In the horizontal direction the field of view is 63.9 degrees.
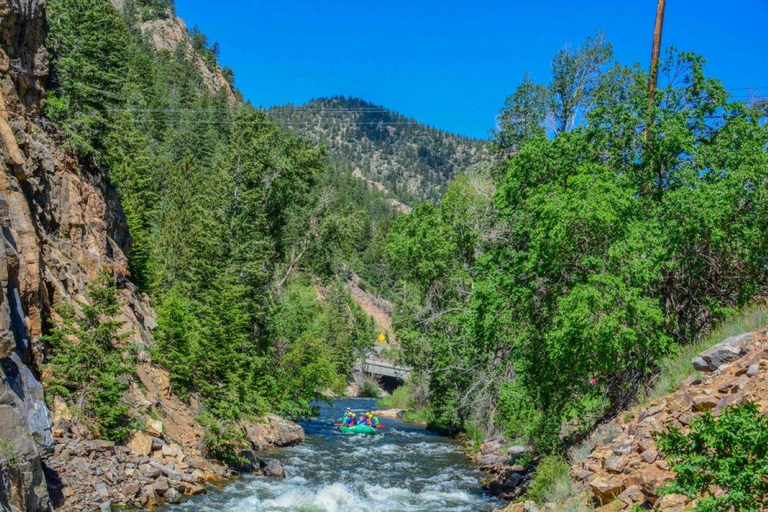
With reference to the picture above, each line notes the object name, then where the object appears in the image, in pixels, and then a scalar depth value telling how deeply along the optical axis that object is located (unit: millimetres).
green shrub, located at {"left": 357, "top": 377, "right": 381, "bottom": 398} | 74062
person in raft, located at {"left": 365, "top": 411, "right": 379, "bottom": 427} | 35188
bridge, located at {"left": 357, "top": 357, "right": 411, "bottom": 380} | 74438
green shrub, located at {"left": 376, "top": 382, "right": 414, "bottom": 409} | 52906
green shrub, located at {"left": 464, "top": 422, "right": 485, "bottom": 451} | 27708
